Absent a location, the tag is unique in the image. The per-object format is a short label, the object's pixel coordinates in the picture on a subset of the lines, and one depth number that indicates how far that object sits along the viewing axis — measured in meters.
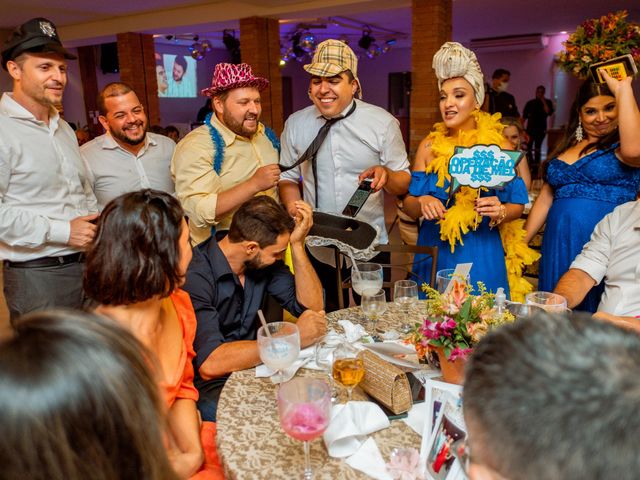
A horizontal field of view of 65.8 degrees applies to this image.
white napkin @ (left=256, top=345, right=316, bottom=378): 1.48
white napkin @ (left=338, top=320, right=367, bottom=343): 1.67
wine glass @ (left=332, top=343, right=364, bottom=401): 1.27
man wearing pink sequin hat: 2.44
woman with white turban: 2.33
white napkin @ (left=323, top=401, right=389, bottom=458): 1.13
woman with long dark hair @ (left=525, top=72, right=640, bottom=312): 2.37
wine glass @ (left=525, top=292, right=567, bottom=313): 1.45
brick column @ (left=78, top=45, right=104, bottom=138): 11.77
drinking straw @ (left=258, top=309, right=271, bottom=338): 1.37
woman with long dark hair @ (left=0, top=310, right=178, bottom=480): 0.59
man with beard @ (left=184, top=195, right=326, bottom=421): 1.66
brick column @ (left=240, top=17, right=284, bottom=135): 7.73
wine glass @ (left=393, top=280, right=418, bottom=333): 1.83
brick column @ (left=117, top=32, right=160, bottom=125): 8.90
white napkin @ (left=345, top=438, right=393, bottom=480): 1.06
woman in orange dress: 1.35
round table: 1.09
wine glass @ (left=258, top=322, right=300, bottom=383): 1.35
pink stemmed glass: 1.06
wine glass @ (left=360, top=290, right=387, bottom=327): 1.72
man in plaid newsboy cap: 2.57
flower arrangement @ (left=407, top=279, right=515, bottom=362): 1.26
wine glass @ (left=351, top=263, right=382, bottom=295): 1.80
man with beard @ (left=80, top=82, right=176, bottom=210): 2.76
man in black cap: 2.20
